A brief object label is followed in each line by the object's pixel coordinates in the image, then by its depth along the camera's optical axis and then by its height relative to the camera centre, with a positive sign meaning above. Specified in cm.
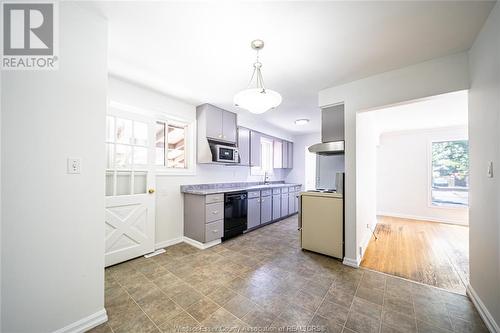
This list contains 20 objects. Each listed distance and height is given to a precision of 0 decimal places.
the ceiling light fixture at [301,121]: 433 +106
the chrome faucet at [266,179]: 550 -36
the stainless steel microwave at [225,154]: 358 +25
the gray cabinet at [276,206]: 469 -100
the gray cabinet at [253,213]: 394 -98
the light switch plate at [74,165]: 141 +1
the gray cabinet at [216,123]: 358 +87
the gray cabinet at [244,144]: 433 +52
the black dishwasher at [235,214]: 345 -90
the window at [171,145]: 331 +40
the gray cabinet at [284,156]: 592 +34
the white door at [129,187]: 254 -30
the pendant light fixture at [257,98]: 176 +65
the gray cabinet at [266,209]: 429 -99
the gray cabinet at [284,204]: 501 -101
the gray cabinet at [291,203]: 531 -102
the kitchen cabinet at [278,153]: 565 +42
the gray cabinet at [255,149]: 464 +46
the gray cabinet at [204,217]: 312 -86
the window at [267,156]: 558 +32
